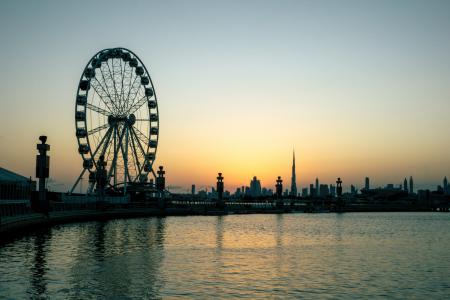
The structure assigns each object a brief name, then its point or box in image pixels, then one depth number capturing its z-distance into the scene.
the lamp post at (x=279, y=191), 128.75
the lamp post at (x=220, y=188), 112.38
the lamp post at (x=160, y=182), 100.38
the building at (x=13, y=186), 43.84
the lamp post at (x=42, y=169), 49.81
